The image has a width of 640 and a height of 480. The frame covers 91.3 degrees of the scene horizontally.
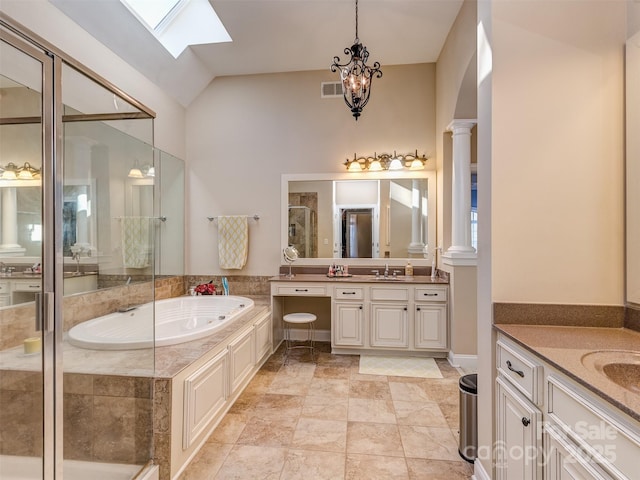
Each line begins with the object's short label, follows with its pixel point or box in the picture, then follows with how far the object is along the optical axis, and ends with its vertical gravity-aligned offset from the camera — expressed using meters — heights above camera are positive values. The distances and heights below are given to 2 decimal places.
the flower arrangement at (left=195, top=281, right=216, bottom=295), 3.79 -0.62
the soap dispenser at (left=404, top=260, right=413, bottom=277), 3.85 -0.39
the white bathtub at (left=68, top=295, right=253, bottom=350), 1.91 -0.70
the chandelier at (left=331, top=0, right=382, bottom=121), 2.14 +1.12
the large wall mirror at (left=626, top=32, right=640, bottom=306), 1.44 +0.32
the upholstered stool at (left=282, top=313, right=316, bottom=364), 3.41 -1.21
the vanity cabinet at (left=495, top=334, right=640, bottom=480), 0.86 -0.63
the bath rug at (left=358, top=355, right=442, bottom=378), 3.12 -1.34
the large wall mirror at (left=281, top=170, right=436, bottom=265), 3.96 +0.29
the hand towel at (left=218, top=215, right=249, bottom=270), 4.09 -0.03
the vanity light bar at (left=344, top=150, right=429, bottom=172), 3.91 +0.96
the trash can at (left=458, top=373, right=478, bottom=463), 1.85 -1.10
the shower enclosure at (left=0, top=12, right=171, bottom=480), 1.32 -0.27
